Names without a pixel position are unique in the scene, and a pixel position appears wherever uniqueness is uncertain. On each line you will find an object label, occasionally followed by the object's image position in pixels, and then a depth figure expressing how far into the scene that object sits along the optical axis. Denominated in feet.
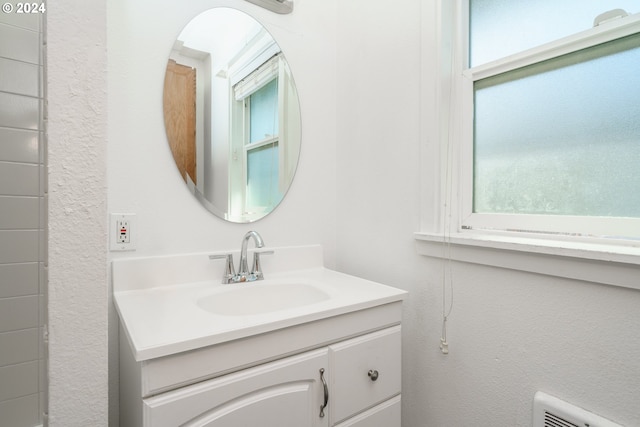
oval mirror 3.72
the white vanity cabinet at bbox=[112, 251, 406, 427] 2.12
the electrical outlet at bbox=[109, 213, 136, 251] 3.30
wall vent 2.29
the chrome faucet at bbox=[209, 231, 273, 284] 3.70
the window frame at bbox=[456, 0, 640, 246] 2.47
